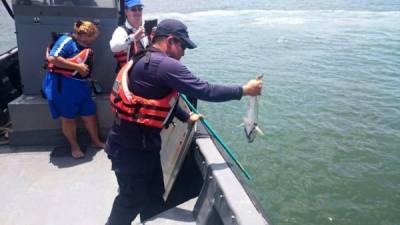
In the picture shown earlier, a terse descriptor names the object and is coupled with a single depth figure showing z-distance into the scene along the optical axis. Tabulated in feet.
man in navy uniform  8.26
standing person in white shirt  13.07
